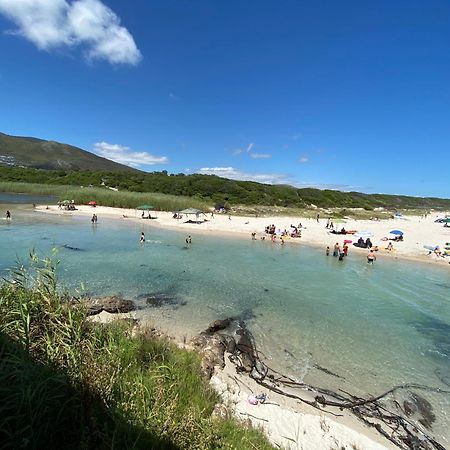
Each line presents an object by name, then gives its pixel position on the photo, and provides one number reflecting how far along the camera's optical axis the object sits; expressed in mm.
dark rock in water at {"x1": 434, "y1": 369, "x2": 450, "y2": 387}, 11684
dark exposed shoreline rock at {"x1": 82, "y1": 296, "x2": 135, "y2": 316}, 13789
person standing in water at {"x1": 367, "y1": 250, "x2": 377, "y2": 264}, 33597
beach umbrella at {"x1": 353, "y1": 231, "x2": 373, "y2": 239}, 45338
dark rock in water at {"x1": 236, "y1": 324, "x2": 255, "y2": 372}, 10742
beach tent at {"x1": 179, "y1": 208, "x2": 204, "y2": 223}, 52562
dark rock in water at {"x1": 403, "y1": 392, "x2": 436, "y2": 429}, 9523
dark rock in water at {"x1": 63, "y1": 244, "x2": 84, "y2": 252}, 28188
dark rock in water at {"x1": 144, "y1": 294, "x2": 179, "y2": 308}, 16258
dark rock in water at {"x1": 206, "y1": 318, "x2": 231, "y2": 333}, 13275
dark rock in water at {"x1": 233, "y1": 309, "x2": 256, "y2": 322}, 15307
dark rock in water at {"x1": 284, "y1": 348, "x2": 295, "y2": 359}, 12130
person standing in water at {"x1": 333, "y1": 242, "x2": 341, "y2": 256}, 35344
